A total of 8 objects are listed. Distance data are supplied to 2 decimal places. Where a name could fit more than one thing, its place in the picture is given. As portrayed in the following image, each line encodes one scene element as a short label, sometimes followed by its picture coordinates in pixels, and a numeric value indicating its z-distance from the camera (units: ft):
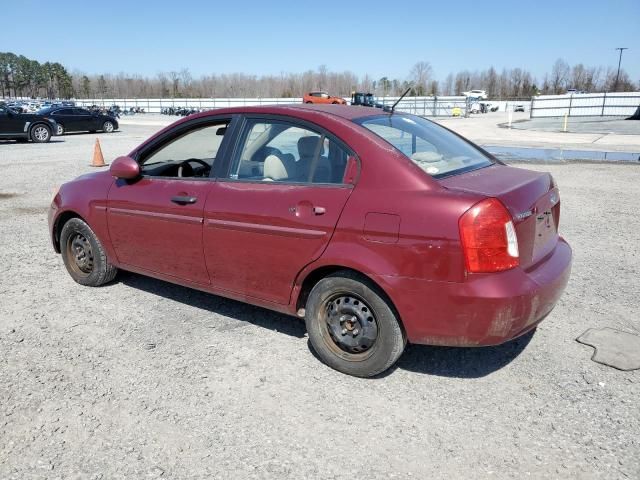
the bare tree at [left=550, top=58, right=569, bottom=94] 385.93
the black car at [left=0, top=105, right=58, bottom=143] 65.10
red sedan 9.34
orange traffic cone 44.56
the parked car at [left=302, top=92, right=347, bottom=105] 136.38
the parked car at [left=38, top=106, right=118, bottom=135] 81.97
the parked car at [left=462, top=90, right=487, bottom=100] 313.94
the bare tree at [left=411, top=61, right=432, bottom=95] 352.36
